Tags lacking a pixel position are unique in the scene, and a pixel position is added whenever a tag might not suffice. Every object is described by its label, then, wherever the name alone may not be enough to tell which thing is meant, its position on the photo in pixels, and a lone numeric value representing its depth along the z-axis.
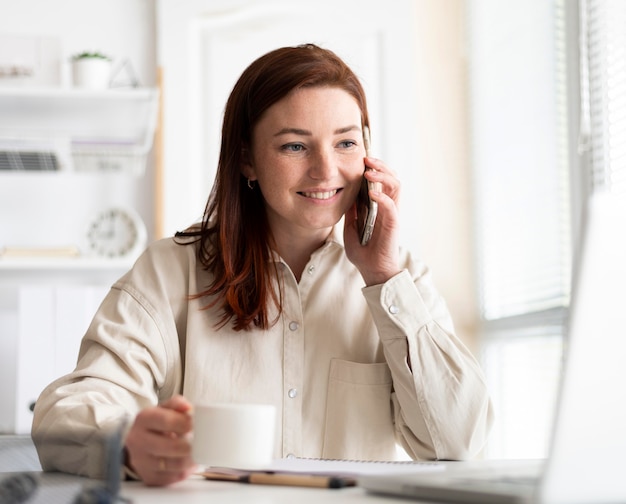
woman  1.44
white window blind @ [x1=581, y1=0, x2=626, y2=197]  2.25
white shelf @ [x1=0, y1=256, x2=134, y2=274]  2.86
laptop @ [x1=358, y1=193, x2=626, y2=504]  0.70
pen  0.90
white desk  0.82
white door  3.08
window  2.35
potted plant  2.95
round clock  2.98
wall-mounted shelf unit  2.82
